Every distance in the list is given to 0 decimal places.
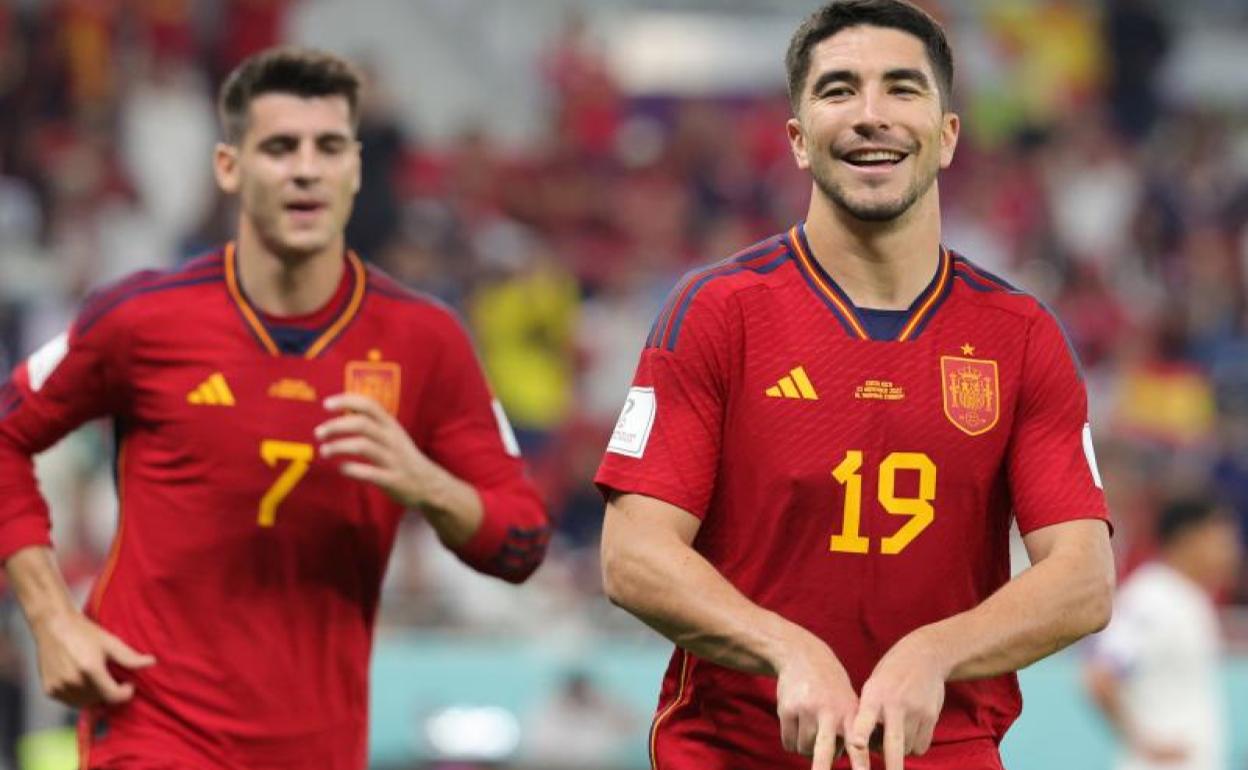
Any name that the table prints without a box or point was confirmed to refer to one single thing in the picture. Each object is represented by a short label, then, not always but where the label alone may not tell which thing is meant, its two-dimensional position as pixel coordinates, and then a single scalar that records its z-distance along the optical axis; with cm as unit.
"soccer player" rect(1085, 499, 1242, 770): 1744
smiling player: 862
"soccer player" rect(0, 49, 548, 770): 1106
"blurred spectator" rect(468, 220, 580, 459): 2672
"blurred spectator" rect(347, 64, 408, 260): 2758
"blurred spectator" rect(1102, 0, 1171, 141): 3528
